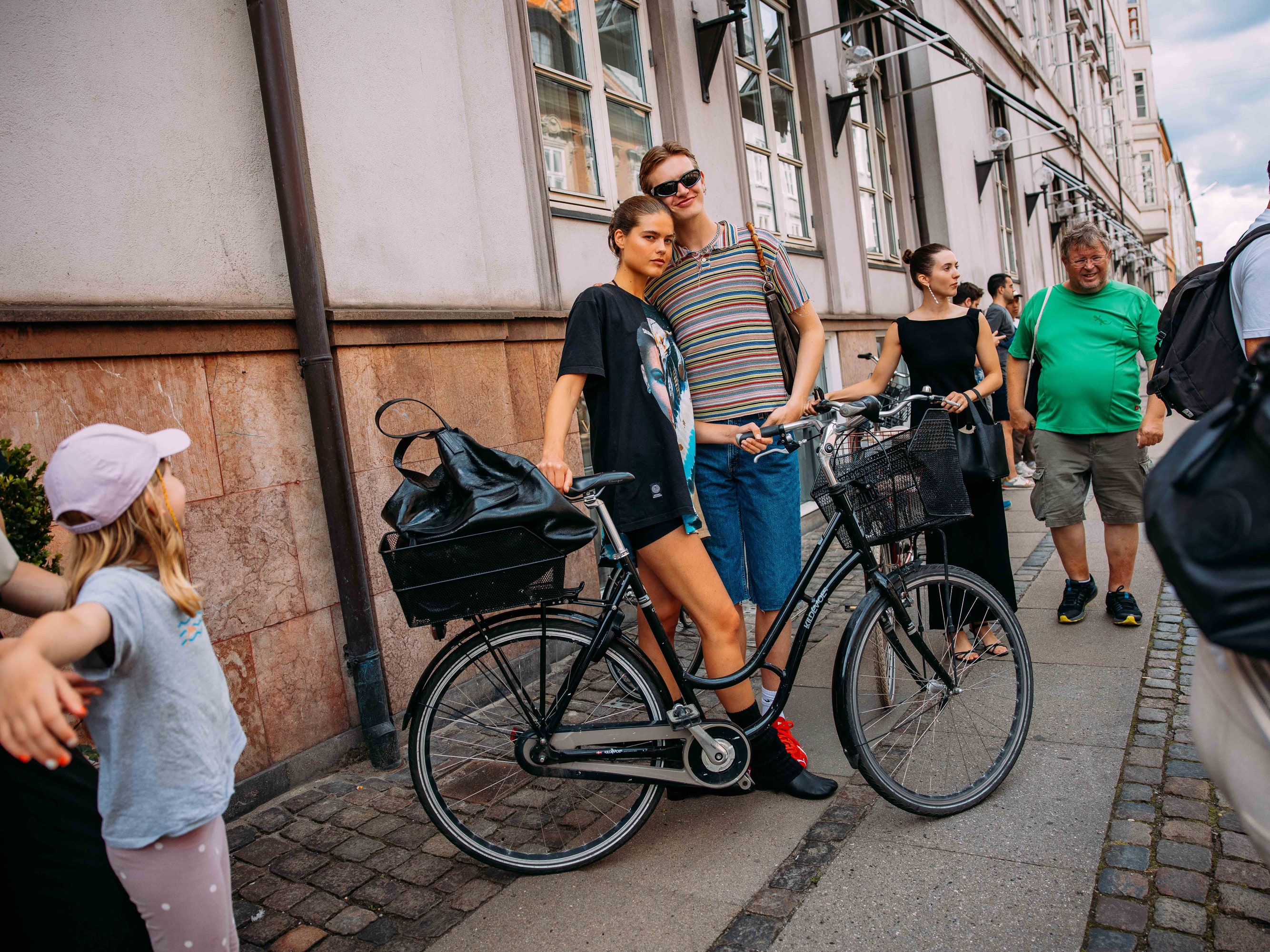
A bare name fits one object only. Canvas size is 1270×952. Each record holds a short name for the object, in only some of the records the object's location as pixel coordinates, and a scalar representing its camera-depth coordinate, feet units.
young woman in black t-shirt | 9.37
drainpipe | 12.33
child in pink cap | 5.24
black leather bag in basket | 7.83
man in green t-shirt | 14.75
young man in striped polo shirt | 10.74
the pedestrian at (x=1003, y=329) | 26.96
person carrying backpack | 9.66
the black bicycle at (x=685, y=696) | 8.97
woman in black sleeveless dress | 13.87
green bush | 7.81
